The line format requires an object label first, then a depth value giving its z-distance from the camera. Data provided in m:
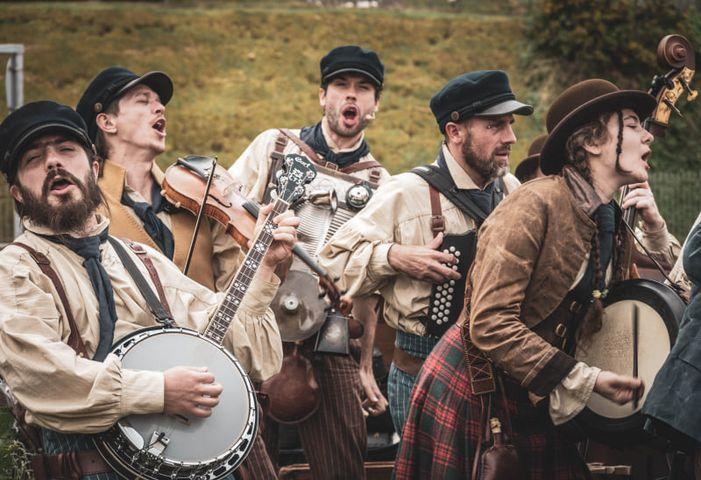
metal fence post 10.23
